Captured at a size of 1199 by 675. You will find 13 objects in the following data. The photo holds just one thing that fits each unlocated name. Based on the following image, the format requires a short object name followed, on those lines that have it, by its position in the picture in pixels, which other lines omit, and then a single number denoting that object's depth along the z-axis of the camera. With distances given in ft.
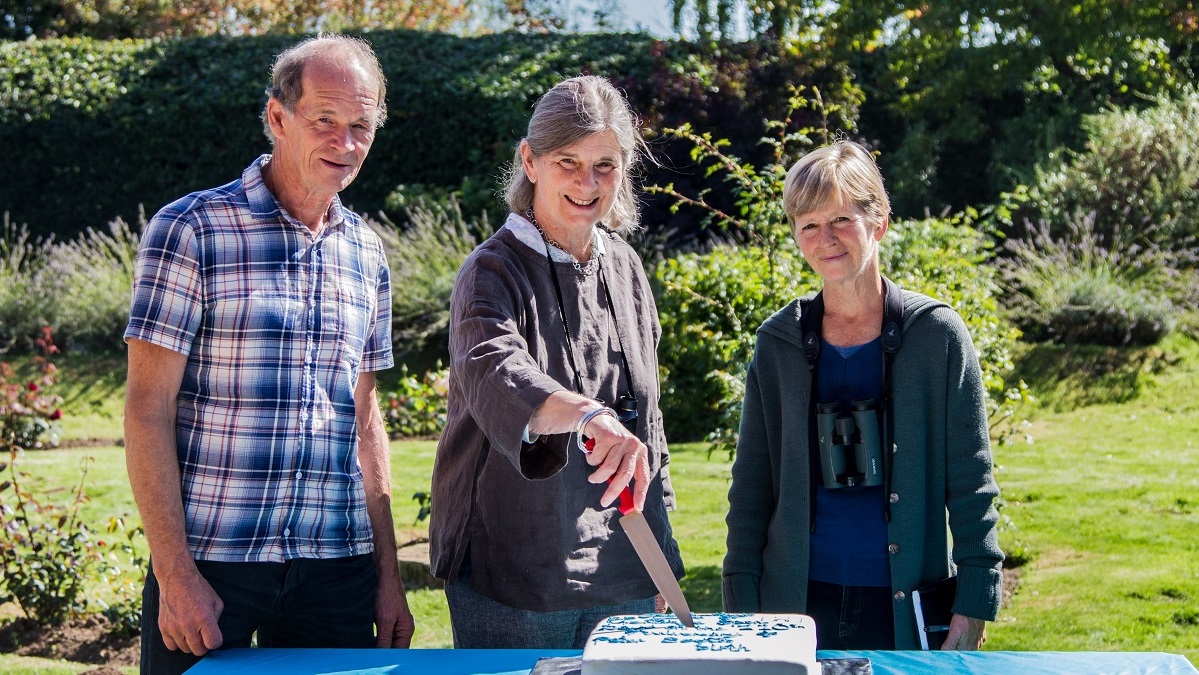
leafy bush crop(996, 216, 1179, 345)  28.07
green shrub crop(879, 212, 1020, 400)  15.23
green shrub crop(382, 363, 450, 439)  18.57
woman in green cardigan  8.14
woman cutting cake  7.69
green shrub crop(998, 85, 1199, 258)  31.71
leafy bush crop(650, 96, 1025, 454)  15.31
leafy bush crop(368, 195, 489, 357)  31.14
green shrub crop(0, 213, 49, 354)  34.37
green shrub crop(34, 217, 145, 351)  34.24
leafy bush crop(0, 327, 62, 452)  22.34
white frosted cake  6.11
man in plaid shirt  7.51
